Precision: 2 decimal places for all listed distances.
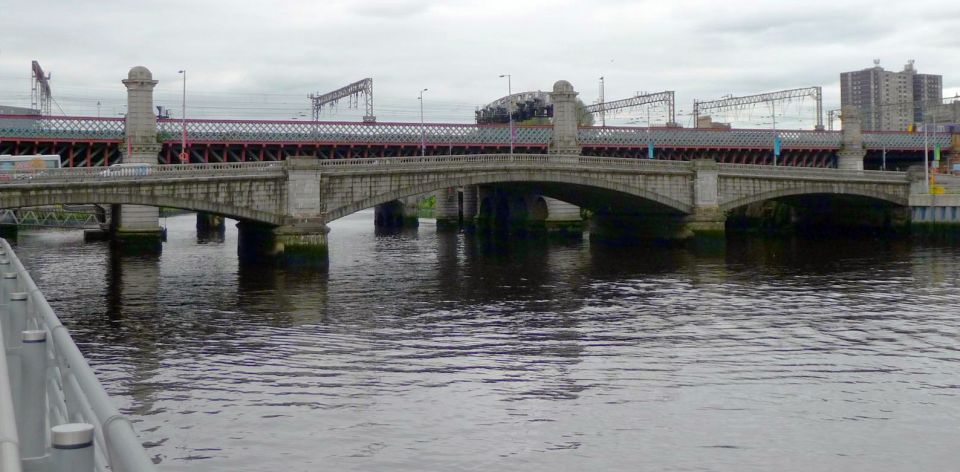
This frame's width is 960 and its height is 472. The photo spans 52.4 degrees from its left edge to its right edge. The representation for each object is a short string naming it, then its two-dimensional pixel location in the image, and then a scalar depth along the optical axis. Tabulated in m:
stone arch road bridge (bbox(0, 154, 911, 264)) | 51.94
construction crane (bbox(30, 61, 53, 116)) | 96.31
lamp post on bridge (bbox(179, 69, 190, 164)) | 69.89
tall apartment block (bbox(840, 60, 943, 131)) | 182.48
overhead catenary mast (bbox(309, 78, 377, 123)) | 102.31
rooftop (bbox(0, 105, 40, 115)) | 95.75
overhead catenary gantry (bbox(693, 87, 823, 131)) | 115.31
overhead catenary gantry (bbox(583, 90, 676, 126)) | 115.88
